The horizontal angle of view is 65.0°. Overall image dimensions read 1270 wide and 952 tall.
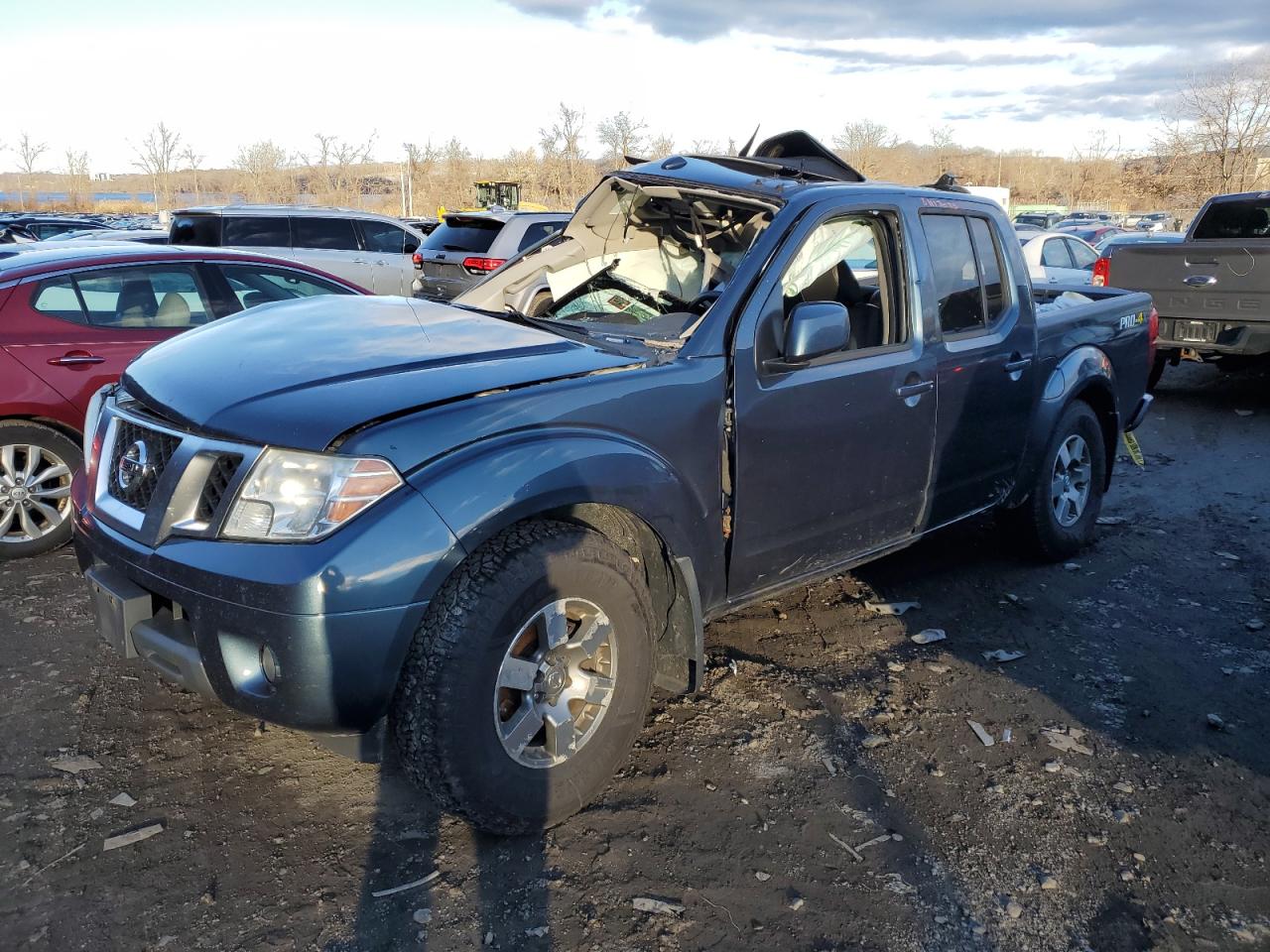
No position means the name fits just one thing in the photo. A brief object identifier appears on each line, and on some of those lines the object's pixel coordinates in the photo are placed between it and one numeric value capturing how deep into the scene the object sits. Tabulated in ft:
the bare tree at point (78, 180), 203.41
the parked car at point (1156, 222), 126.56
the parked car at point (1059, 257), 38.45
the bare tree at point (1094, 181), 222.28
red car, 17.07
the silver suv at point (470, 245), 39.65
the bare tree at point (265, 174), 191.01
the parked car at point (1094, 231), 100.78
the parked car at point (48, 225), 66.90
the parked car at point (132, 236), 44.87
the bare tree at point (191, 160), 191.01
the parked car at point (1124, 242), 34.40
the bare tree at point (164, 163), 188.03
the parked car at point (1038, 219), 115.96
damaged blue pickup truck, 8.69
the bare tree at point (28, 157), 201.77
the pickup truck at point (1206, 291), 30.42
